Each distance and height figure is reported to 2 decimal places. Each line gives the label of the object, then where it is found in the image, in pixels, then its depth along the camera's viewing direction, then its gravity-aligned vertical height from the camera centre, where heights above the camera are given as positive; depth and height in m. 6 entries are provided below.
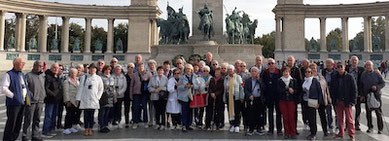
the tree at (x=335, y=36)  86.24 +10.12
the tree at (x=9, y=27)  68.56 +10.33
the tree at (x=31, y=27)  69.00 +10.61
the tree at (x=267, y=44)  84.96 +7.86
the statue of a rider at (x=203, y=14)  28.23 +5.43
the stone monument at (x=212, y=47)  30.78 +2.62
